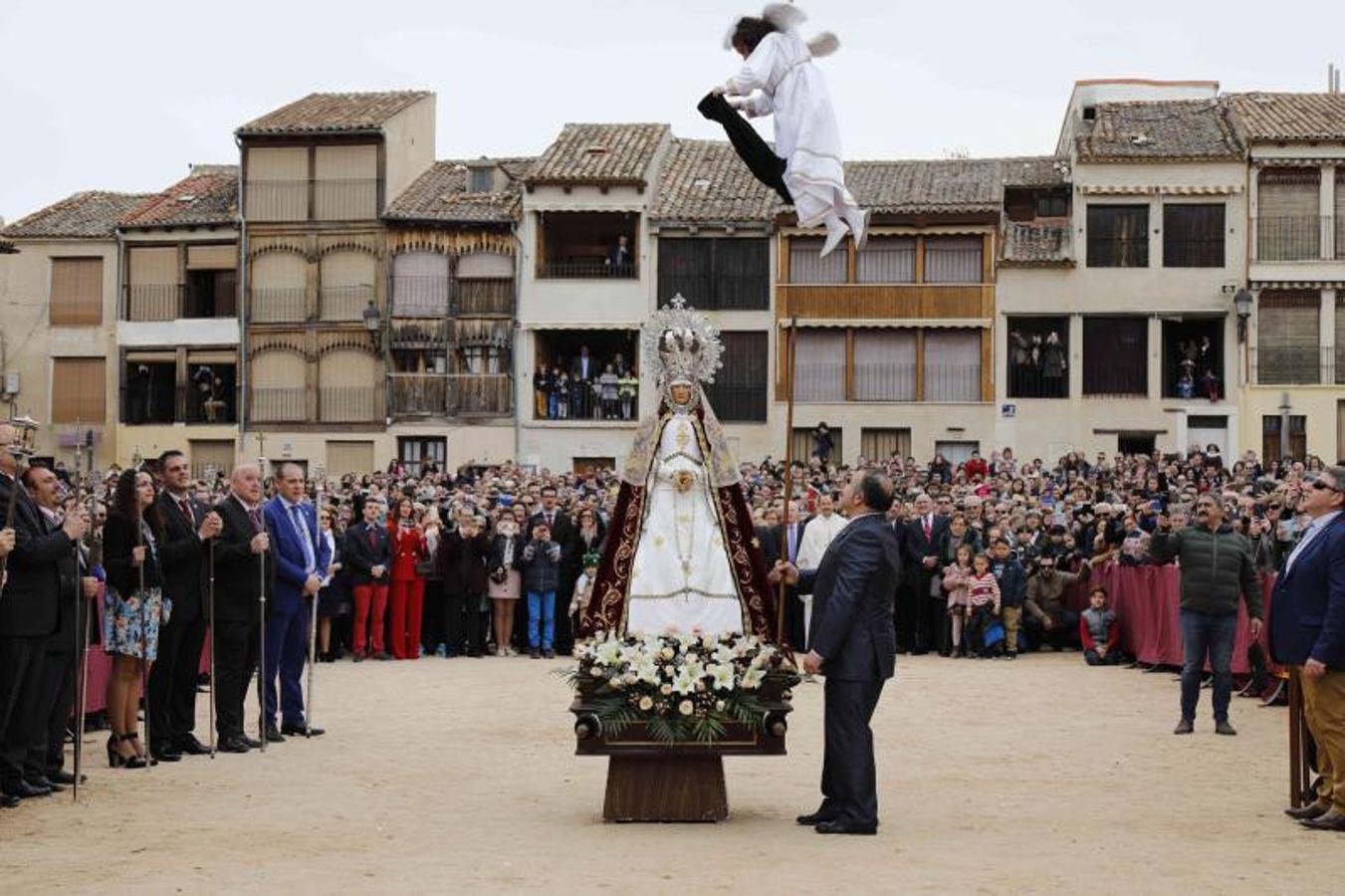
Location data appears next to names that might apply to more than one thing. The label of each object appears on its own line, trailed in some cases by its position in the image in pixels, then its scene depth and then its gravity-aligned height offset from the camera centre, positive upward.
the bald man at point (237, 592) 14.47 -0.68
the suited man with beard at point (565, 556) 24.62 -0.63
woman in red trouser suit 24.08 -1.06
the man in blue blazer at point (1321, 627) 10.98 -0.66
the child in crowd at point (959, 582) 24.28 -0.90
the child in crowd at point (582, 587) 23.42 -1.01
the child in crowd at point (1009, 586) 24.44 -0.95
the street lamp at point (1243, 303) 43.44 +4.78
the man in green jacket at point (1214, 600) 15.32 -0.69
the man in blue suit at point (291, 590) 15.21 -0.70
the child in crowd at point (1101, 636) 23.41 -1.51
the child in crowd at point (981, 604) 24.19 -1.17
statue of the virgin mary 12.45 -0.21
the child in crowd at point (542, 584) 24.22 -0.99
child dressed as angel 10.70 +2.26
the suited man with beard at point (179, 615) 13.88 -0.83
